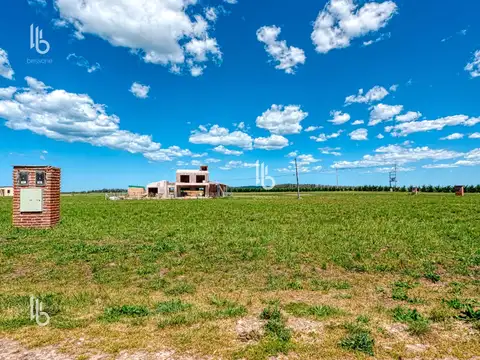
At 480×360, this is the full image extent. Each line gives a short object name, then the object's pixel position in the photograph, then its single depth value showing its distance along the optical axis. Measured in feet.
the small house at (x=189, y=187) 216.95
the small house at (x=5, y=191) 310.00
